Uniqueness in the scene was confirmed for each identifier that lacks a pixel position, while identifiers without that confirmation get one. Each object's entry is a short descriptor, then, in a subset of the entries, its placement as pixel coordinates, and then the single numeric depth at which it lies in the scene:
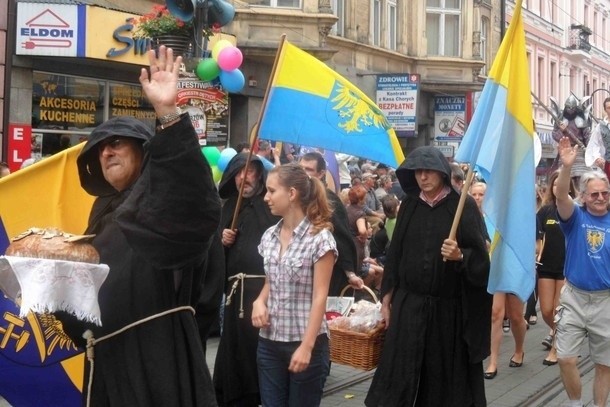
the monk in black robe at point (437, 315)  5.74
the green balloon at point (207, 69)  9.70
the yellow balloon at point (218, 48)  10.46
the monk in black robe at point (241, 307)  6.13
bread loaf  3.05
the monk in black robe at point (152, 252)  3.04
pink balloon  10.34
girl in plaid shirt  4.93
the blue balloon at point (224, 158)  9.37
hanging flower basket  9.55
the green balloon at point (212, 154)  9.54
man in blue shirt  6.78
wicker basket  5.72
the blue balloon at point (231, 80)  10.48
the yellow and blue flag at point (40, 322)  4.11
